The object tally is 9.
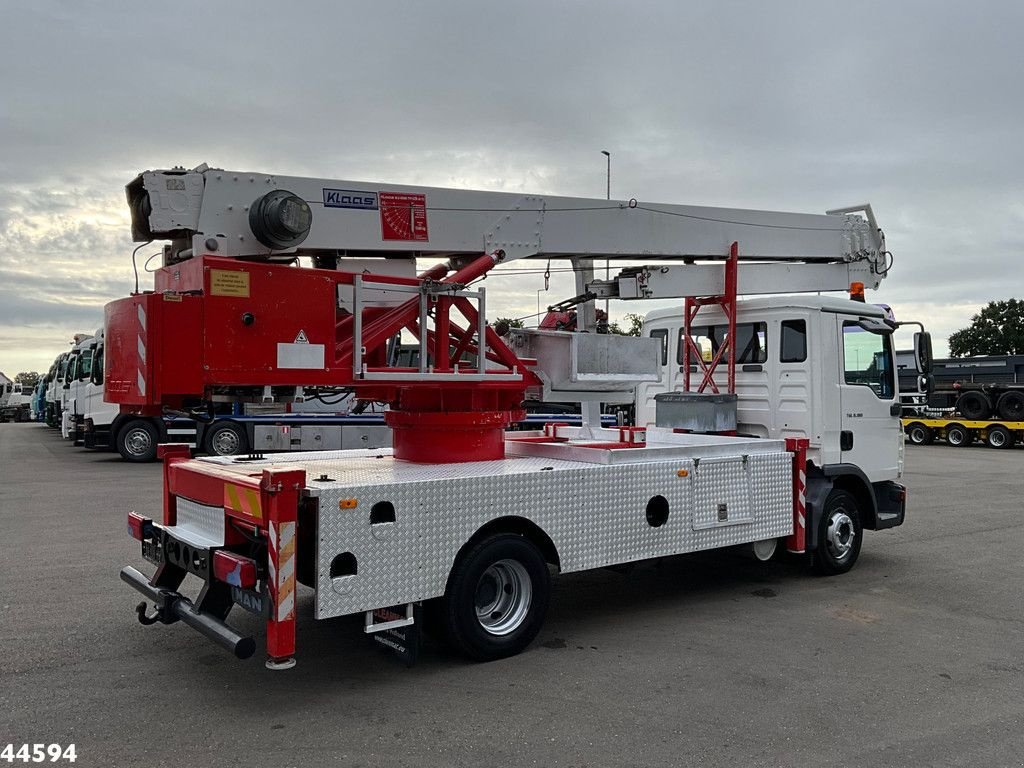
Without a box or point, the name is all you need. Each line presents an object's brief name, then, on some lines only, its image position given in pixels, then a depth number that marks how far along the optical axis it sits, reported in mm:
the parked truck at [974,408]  26391
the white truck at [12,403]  54344
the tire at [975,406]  27047
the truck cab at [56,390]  26250
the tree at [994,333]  61181
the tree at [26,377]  110500
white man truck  4793
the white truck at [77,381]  20391
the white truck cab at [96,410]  18781
